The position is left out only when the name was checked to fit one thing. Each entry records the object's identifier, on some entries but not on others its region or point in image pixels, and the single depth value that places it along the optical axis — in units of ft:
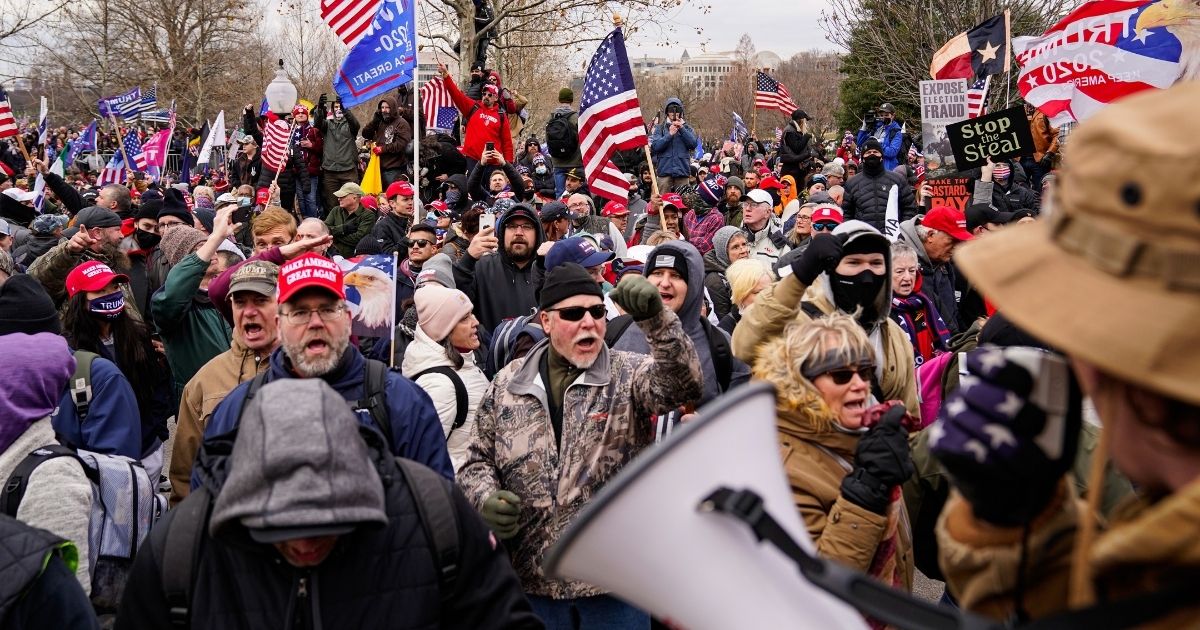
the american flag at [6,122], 45.80
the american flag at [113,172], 63.41
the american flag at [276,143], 51.13
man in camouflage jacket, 12.25
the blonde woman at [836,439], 10.20
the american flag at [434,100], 49.67
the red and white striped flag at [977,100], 36.74
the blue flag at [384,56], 31.30
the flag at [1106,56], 22.80
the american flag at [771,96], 67.10
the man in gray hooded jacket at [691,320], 15.69
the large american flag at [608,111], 26.43
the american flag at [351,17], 31.01
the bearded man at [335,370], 11.90
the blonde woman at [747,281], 20.69
